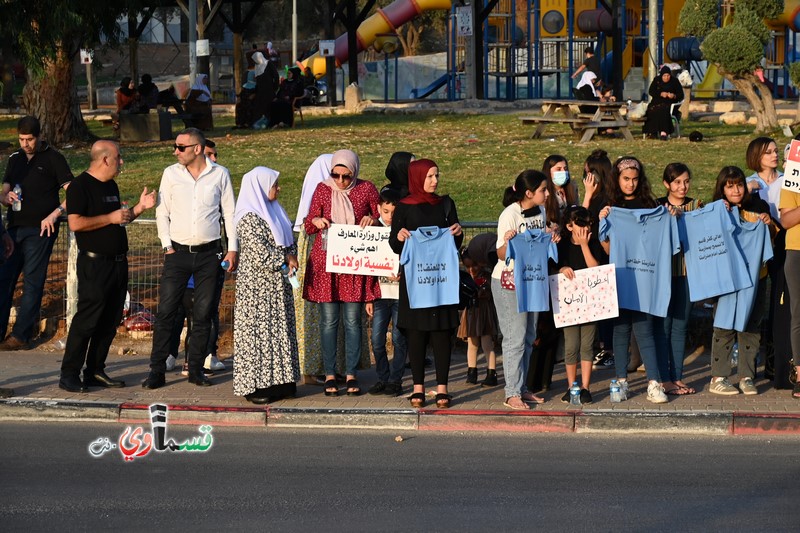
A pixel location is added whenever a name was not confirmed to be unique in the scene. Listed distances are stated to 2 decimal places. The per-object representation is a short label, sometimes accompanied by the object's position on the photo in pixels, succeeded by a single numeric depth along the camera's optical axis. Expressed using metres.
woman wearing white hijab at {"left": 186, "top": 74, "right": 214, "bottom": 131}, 63.49
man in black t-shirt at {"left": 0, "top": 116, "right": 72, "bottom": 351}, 22.38
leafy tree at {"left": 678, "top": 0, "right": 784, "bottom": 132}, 49.32
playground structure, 74.83
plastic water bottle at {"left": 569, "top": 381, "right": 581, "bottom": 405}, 18.58
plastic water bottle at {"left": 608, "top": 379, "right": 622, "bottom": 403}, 18.61
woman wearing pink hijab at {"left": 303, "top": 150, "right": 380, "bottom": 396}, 19.27
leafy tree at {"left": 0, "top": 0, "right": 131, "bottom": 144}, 46.22
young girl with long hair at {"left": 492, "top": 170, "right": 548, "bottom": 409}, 18.24
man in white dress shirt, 19.26
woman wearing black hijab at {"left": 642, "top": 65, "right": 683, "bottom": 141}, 50.43
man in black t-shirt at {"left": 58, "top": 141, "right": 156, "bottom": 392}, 19.29
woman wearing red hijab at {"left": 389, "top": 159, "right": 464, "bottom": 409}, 18.28
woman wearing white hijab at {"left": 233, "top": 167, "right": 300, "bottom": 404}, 18.50
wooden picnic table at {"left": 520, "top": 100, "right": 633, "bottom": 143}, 50.34
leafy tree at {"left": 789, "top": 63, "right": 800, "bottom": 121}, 47.12
